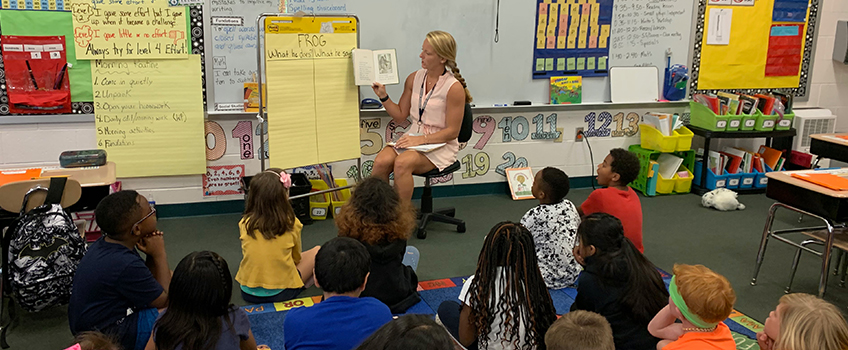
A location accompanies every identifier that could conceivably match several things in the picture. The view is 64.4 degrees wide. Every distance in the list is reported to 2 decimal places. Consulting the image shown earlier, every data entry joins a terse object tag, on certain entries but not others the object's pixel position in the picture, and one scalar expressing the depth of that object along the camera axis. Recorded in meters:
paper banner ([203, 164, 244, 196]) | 4.85
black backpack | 2.92
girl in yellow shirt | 3.14
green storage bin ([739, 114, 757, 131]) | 5.59
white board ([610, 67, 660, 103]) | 5.62
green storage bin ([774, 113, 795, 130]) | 5.70
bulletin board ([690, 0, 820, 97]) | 5.80
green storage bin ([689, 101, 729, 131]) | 5.52
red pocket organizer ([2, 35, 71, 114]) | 4.20
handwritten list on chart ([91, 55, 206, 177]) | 4.44
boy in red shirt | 3.49
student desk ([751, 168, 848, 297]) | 3.23
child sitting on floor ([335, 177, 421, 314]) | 2.93
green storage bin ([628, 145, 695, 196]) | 5.62
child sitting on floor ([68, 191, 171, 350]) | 2.42
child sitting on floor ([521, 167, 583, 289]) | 3.36
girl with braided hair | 2.21
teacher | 4.26
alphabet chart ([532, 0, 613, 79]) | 5.34
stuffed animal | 5.21
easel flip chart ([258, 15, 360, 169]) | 4.03
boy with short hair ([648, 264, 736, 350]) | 2.09
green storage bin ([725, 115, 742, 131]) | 5.55
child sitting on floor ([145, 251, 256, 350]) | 1.97
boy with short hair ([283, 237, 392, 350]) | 1.94
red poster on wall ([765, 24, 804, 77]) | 5.95
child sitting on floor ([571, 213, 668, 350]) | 2.45
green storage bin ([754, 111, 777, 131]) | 5.62
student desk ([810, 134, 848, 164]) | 4.10
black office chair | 4.43
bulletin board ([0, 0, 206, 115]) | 4.15
